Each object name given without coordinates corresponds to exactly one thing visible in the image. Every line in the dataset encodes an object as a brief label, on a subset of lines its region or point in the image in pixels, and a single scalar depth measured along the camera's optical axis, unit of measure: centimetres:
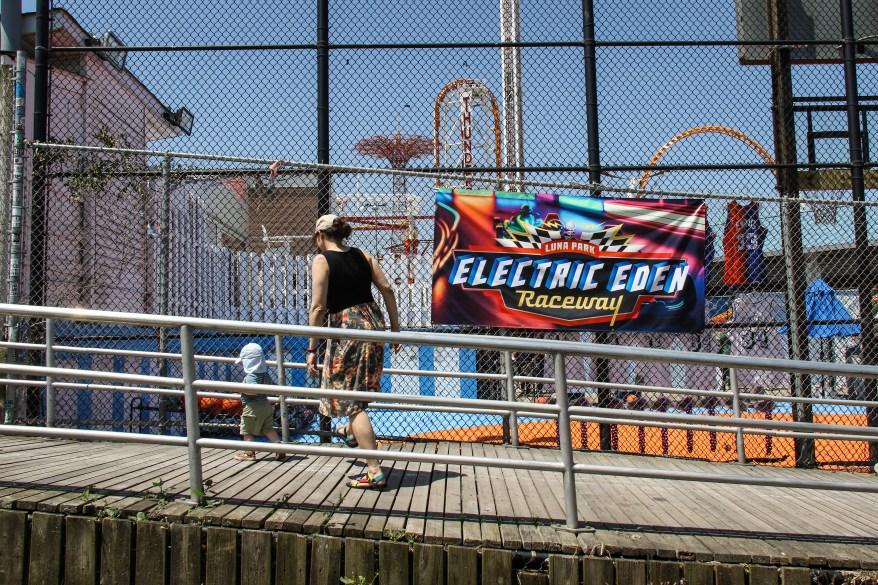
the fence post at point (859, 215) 657
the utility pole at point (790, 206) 649
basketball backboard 776
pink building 667
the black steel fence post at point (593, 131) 631
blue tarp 659
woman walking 403
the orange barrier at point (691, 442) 727
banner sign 629
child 510
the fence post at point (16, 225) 580
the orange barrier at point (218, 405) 950
